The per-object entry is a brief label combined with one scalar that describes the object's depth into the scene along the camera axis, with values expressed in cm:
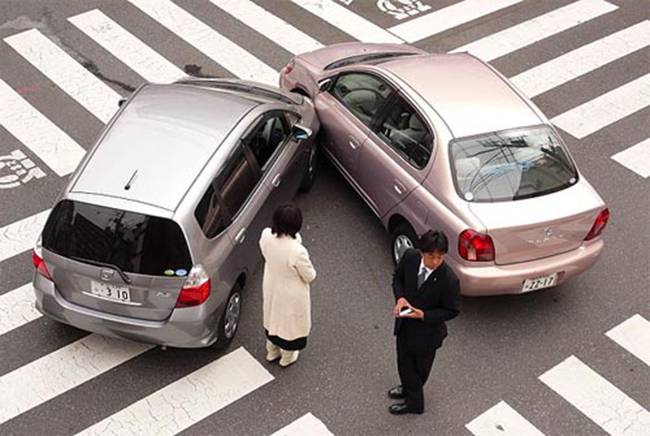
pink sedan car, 1501
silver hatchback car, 1354
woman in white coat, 1291
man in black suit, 1199
